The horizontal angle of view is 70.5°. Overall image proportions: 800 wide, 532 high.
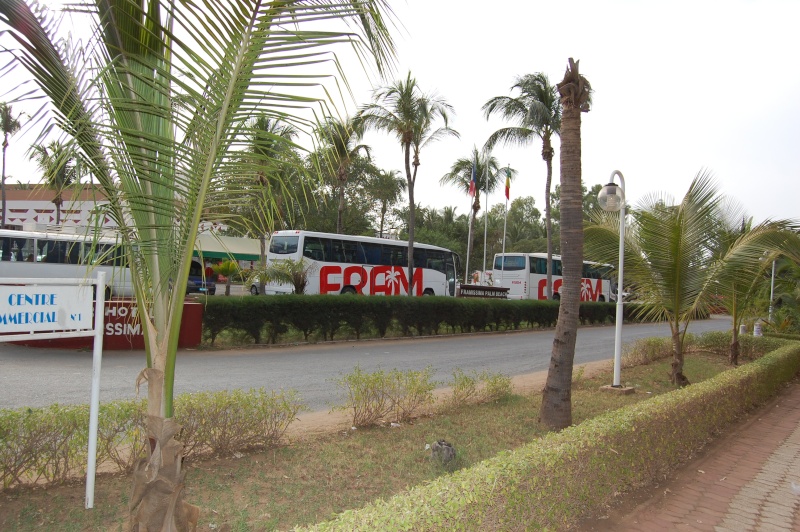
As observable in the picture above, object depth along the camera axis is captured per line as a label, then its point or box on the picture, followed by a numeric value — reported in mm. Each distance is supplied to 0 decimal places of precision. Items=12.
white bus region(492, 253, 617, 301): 32312
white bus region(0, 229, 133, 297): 20781
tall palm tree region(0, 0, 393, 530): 2527
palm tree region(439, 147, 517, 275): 33906
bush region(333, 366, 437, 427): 6020
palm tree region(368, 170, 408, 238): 41875
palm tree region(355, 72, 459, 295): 18984
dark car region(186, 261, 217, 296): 28391
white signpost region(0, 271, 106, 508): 3410
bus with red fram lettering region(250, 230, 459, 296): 22359
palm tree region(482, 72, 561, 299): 22234
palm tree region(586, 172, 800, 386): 9117
